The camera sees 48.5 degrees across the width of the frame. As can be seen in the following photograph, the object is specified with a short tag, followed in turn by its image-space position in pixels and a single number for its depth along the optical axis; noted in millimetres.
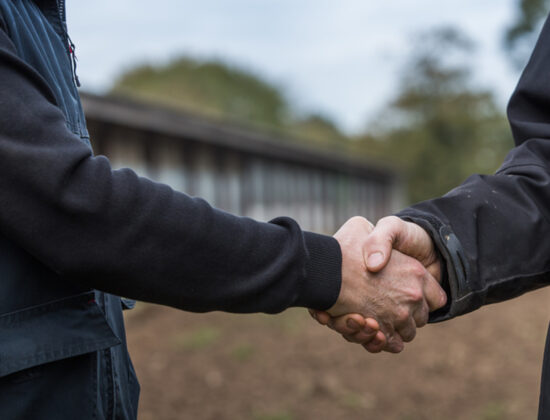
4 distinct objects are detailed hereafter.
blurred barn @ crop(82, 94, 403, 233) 10023
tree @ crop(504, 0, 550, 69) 30000
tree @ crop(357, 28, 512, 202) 36125
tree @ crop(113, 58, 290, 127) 38344
